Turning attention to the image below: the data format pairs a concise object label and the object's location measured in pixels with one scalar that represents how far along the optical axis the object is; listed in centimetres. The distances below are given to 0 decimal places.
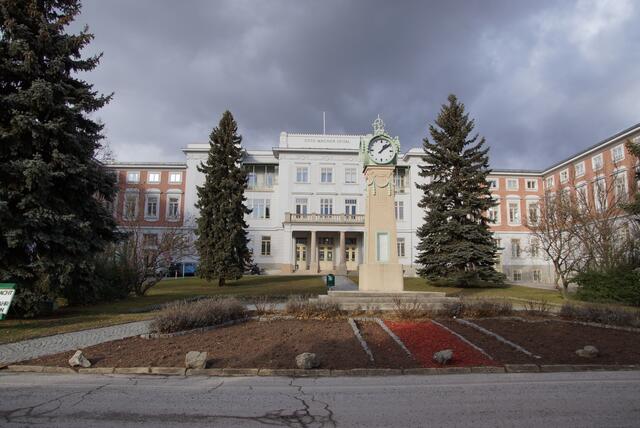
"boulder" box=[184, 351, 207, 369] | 700
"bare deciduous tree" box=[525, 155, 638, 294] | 2212
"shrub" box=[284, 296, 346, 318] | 1198
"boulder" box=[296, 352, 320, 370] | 701
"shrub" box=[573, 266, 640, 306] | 1608
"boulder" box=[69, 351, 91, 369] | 708
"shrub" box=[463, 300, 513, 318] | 1212
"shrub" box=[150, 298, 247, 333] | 985
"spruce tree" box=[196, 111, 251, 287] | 2788
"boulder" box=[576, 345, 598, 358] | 777
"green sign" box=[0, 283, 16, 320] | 975
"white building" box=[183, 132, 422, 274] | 4631
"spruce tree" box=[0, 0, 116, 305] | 1197
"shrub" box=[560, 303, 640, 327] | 1105
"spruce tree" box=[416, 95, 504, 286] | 2575
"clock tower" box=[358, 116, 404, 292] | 1548
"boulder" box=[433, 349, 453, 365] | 731
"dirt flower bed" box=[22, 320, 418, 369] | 732
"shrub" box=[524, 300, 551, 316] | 1290
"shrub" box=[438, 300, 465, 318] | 1205
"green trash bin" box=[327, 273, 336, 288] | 2209
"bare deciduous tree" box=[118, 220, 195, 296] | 2189
